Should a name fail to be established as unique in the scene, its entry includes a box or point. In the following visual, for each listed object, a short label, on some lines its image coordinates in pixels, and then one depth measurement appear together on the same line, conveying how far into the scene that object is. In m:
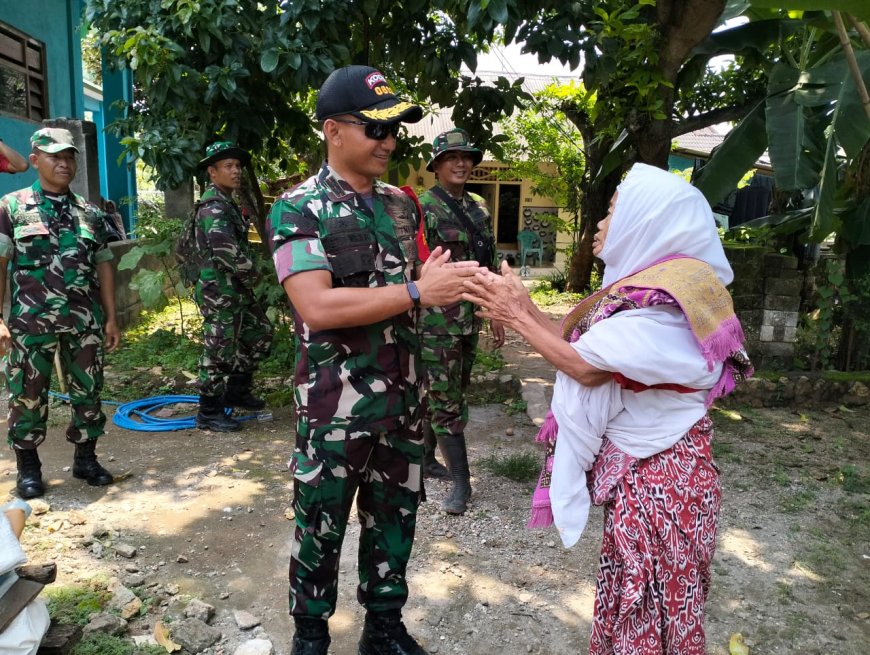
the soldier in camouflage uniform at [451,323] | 4.01
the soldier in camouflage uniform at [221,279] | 5.21
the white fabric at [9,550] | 2.30
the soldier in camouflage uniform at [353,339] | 2.23
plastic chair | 15.91
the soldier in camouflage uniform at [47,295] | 4.02
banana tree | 4.79
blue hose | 5.44
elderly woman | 2.02
